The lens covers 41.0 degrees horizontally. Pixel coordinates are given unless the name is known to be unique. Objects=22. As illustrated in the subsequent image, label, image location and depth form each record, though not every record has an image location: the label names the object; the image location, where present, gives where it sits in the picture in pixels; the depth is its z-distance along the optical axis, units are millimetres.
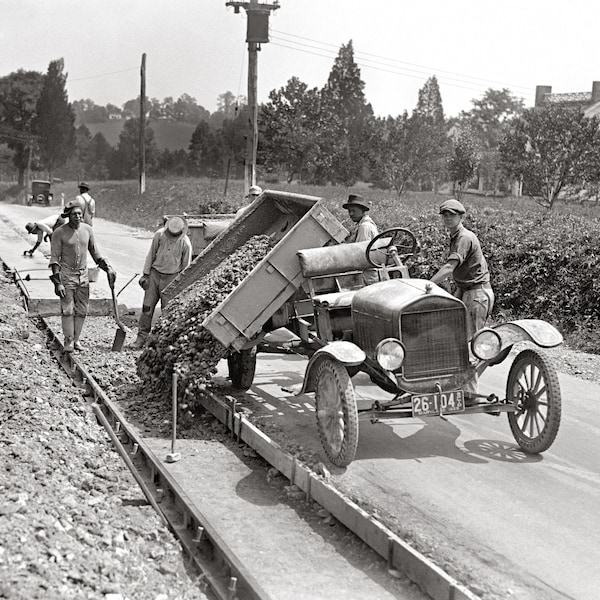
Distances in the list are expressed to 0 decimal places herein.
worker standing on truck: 9898
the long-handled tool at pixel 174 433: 6977
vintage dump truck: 6820
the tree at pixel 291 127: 59031
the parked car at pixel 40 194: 56844
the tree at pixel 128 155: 93625
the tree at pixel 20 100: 90750
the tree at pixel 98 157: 104812
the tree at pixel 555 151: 34594
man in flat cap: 8016
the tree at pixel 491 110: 118938
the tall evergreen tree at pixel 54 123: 90438
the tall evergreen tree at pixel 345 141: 61250
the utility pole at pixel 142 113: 46028
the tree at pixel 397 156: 53844
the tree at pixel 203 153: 88438
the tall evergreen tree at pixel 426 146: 54250
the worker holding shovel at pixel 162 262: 11039
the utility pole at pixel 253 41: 26828
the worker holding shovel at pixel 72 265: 10500
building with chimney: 67562
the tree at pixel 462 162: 50906
